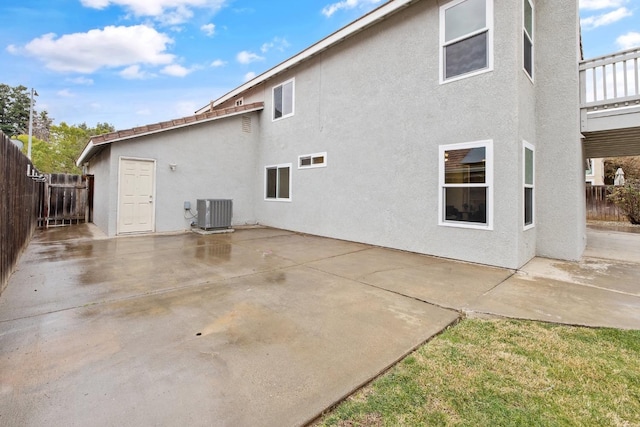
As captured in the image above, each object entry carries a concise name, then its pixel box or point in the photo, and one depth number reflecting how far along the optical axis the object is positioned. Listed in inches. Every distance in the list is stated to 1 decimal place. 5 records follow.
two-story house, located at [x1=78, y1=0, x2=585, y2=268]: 217.8
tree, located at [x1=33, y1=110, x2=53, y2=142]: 1248.9
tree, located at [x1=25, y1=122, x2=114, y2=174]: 939.3
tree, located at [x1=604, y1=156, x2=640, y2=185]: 702.5
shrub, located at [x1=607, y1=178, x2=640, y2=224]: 460.1
